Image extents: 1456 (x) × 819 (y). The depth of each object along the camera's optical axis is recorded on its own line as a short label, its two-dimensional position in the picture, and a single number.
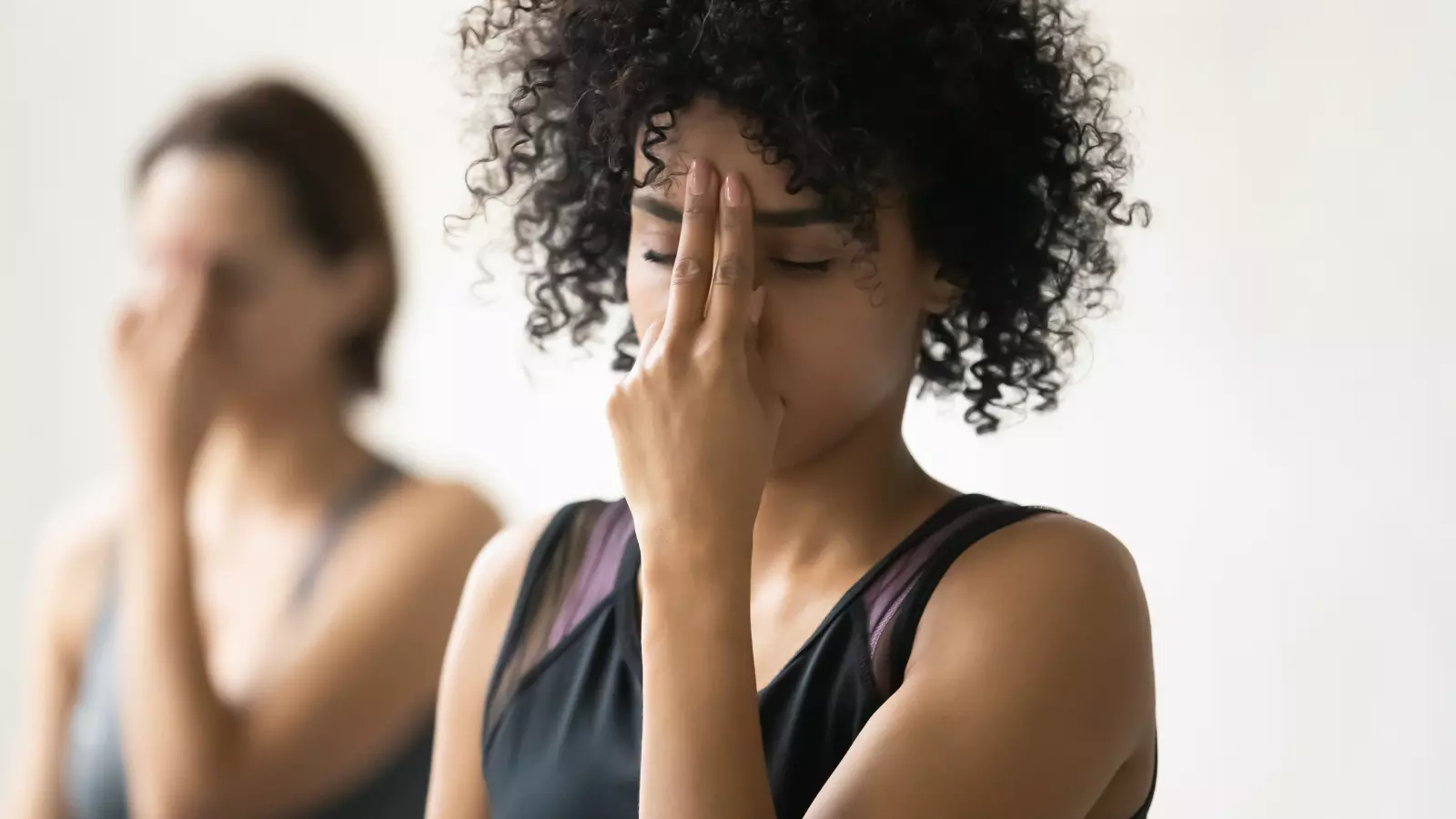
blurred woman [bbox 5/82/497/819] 2.49
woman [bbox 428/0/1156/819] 2.02
